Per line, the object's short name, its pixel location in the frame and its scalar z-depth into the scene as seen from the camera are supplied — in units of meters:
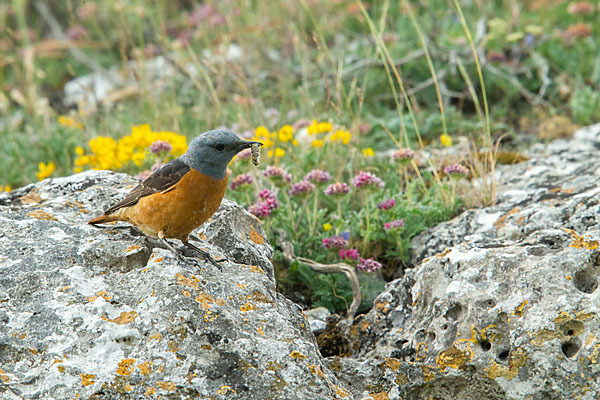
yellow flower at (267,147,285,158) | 10.84
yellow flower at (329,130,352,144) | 10.67
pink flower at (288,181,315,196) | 8.74
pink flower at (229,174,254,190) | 8.95
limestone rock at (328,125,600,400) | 5.45
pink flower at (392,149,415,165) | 9.25
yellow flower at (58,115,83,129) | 14.85
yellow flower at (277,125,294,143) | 10.70
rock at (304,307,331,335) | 7.44
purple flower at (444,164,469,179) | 9.16
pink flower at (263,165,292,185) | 8.84
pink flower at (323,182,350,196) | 8.77
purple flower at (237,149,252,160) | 9.41
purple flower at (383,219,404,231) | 8.59
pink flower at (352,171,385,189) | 8.76
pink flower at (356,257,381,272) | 8.15
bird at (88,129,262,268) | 6.18
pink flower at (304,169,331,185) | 8.89
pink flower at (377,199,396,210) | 8.94
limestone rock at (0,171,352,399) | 4.77
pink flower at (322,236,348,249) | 8.43
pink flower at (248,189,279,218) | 8.48
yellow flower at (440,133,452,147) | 10.14
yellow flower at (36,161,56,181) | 11.31
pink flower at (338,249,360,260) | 8.30
